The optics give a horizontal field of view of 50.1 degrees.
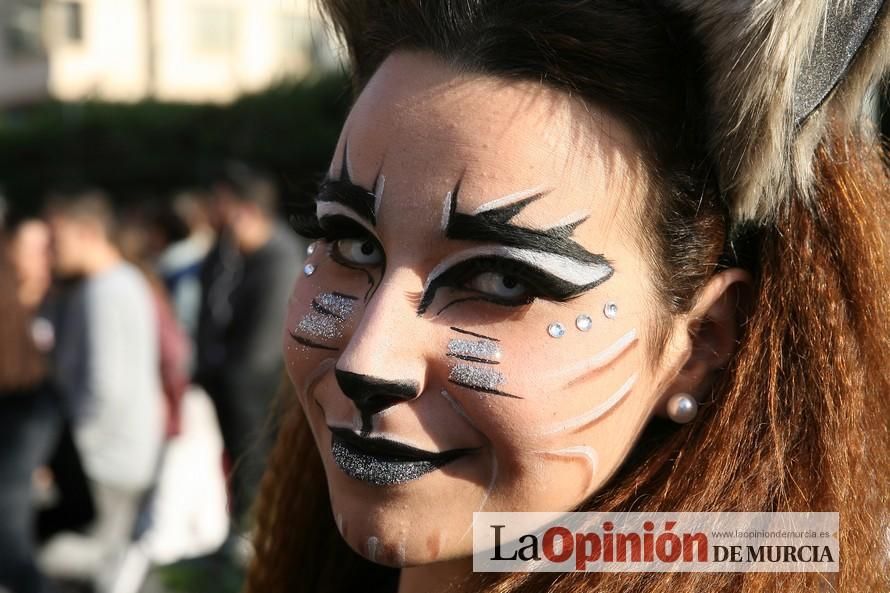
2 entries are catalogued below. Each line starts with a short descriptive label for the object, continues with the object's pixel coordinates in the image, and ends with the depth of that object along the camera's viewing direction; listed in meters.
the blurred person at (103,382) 4.06
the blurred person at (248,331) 4.97
